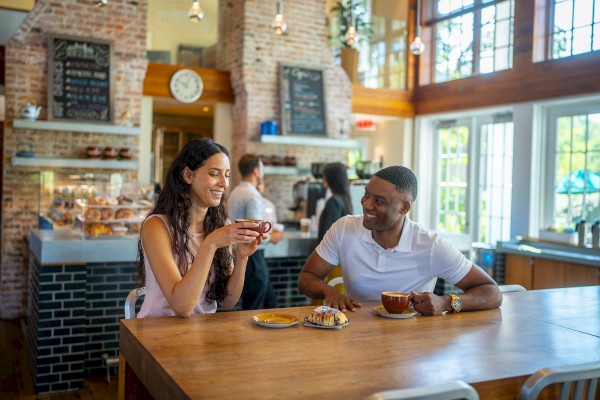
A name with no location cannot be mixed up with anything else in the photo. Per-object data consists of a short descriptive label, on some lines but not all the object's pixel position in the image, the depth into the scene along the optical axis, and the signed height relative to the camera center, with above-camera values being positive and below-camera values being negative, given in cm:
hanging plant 970 +266
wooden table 162 -54
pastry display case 476 -28
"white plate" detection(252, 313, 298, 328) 219 -53
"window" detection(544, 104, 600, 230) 716 +22
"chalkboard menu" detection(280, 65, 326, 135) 842 +108
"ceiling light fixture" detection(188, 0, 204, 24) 544 +146
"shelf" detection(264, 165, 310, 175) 815 +10
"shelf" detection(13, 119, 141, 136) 657 +51
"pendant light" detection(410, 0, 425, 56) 576 +127
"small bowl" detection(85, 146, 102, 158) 694 +24
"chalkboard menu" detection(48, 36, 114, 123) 686 +106
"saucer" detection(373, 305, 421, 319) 240 -53
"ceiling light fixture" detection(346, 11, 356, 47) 555 +135
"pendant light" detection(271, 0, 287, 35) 540 +141
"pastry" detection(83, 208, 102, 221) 471 -33
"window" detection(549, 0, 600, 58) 719 +191
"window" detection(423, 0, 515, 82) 858 +217
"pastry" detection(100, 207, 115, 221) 479 -32
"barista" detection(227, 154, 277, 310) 495 -31
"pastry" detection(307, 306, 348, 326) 221 -51
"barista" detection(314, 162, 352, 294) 485 -15
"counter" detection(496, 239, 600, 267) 575 -68
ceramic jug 659 +67
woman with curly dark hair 227 -27
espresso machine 732 -24
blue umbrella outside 715 +2
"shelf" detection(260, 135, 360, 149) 816 +51
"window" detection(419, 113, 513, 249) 874 +9
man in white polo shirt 279 -35
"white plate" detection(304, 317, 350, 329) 220 -53
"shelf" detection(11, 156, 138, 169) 658 +11
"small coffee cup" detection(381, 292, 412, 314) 238 -48
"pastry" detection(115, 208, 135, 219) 489 -33
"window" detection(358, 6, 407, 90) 1040 +225
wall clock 812 +120
